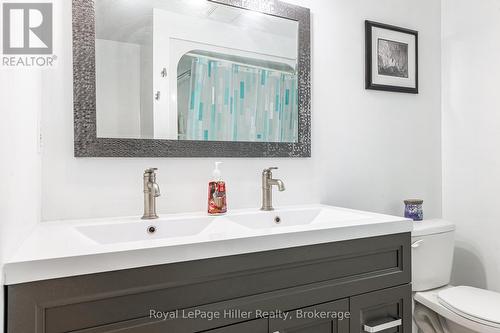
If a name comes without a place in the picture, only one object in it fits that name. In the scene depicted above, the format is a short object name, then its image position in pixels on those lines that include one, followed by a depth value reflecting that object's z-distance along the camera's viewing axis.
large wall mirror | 1.30
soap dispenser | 1.40
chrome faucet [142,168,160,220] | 1.28
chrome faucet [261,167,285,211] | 1.53
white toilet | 1.59
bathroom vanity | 0.78
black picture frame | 1.92
